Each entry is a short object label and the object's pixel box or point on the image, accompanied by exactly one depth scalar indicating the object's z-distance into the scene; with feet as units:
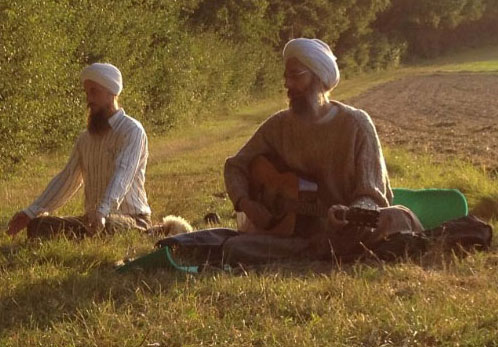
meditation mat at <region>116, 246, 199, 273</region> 18.94
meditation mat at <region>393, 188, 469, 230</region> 24.14
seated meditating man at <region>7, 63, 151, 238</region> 23.34
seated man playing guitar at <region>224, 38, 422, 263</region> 20.59
